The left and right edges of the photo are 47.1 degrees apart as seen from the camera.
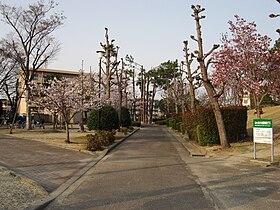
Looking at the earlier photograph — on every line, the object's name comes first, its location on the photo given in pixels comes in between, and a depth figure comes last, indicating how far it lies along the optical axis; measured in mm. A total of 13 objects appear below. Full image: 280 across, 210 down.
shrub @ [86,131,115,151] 15542
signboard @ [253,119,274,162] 11577
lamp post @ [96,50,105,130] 24502
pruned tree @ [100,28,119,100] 28006
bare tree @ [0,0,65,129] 28406
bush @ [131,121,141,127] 50012
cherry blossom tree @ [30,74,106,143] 18094
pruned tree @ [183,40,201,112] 25703
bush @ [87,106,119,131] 22703
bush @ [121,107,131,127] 37469
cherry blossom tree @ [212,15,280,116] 17391
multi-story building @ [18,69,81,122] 62000
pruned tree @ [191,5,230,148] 15352
